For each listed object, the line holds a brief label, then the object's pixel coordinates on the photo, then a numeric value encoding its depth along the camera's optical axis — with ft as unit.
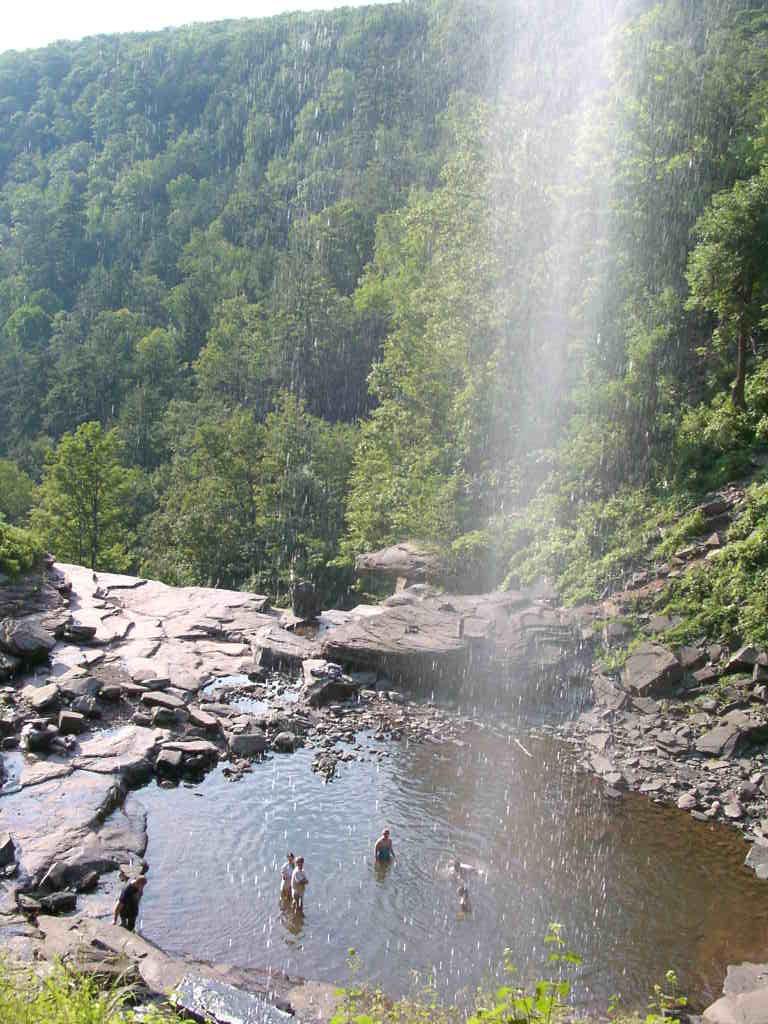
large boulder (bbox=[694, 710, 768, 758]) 64.80
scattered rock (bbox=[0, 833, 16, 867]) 48.55
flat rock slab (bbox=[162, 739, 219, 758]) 64.81
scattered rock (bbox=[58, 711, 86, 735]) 67.10
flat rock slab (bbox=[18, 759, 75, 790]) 58.65
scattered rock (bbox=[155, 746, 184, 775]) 62.95
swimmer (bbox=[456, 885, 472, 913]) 48.96
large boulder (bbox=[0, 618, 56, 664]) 78.33
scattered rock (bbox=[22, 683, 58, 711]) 69.46
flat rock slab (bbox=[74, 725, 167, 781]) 61.36
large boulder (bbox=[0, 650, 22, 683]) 76.38
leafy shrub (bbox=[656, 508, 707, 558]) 82.48
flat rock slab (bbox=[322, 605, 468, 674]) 82.84
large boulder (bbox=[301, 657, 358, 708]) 78.38
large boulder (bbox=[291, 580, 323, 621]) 102.73
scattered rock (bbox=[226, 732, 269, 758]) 67.41
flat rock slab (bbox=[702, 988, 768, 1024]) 38.42
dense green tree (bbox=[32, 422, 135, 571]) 175.73
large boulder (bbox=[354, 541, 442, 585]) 111.55
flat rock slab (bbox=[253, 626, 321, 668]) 86.48
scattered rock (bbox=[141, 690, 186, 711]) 72.08
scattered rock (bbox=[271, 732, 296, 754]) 68.85
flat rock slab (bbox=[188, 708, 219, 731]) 69.92
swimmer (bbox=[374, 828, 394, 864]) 53.47
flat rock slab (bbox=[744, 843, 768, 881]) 53.11
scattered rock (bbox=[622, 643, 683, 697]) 73.10
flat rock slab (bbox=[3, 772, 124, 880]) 49.98
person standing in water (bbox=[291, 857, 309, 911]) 48.67
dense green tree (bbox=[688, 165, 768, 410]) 81.51
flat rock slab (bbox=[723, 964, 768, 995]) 41.86
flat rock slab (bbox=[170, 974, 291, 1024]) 35.53
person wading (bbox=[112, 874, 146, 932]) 45.52
